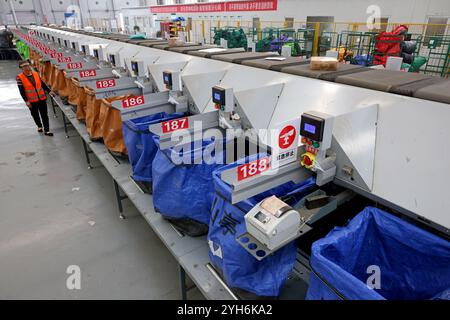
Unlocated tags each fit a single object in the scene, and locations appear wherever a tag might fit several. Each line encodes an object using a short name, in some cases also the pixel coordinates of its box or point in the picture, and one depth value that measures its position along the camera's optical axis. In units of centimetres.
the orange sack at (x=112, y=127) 279
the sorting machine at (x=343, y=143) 119
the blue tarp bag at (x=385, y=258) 100
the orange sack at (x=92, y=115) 313
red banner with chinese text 1159
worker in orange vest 455
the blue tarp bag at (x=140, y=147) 221
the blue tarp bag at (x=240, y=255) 122
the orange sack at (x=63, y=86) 464
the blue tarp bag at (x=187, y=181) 168
